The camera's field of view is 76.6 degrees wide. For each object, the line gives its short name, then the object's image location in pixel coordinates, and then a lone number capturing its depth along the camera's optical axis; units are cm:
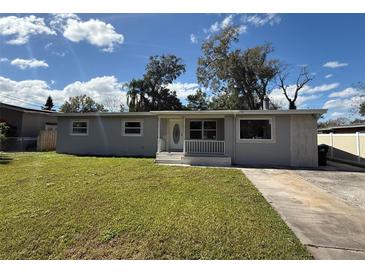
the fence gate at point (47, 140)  1756
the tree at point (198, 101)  3619
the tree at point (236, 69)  2603
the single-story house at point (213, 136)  1142
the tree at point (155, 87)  3312
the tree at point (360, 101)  3048
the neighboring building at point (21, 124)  1842
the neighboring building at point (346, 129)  1824
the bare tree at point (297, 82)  2645
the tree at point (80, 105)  4766
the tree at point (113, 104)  4271
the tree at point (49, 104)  5081
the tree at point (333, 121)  5124
